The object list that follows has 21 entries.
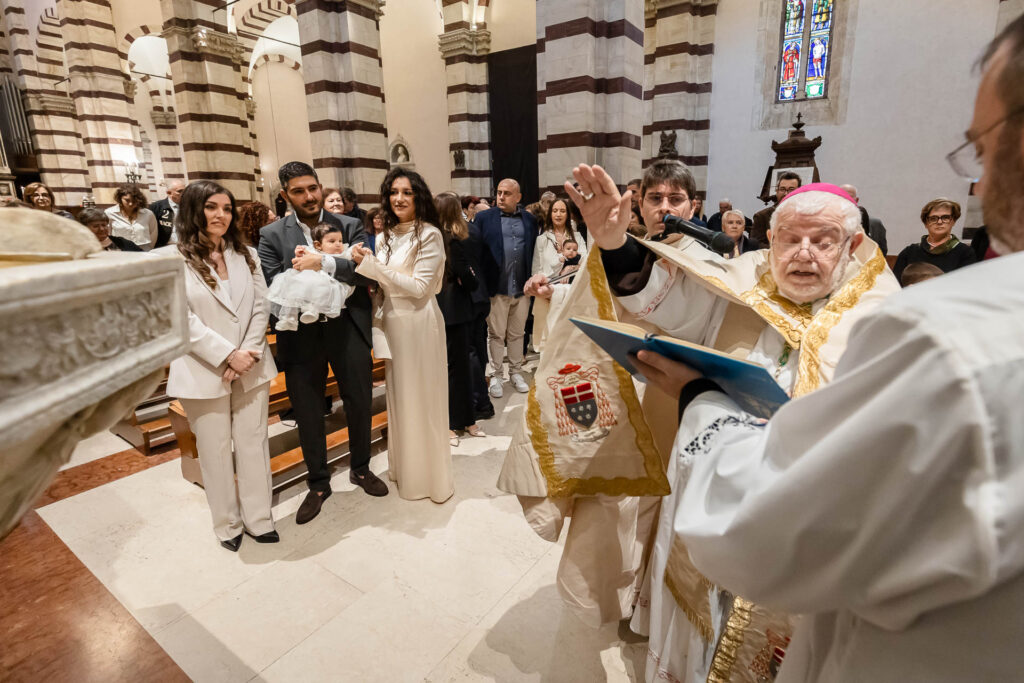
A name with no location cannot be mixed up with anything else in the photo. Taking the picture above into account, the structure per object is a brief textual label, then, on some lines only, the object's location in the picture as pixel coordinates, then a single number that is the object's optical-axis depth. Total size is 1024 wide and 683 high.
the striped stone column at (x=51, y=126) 12.99
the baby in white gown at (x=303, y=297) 2.66
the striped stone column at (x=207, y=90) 8.66
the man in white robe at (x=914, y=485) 0.44
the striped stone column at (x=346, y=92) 7.18
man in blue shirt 4.96
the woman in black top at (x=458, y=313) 4.14
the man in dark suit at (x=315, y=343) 2.93
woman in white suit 2.46
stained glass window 8.85
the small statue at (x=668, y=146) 9.21
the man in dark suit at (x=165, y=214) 6.50
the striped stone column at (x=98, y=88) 10.81
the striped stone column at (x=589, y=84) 5.54
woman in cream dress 3.02
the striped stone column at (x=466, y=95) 10.98
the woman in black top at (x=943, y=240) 4.18
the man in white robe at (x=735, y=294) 1.54
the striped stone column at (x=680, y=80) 9.49
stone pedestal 0.49
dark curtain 10.74
